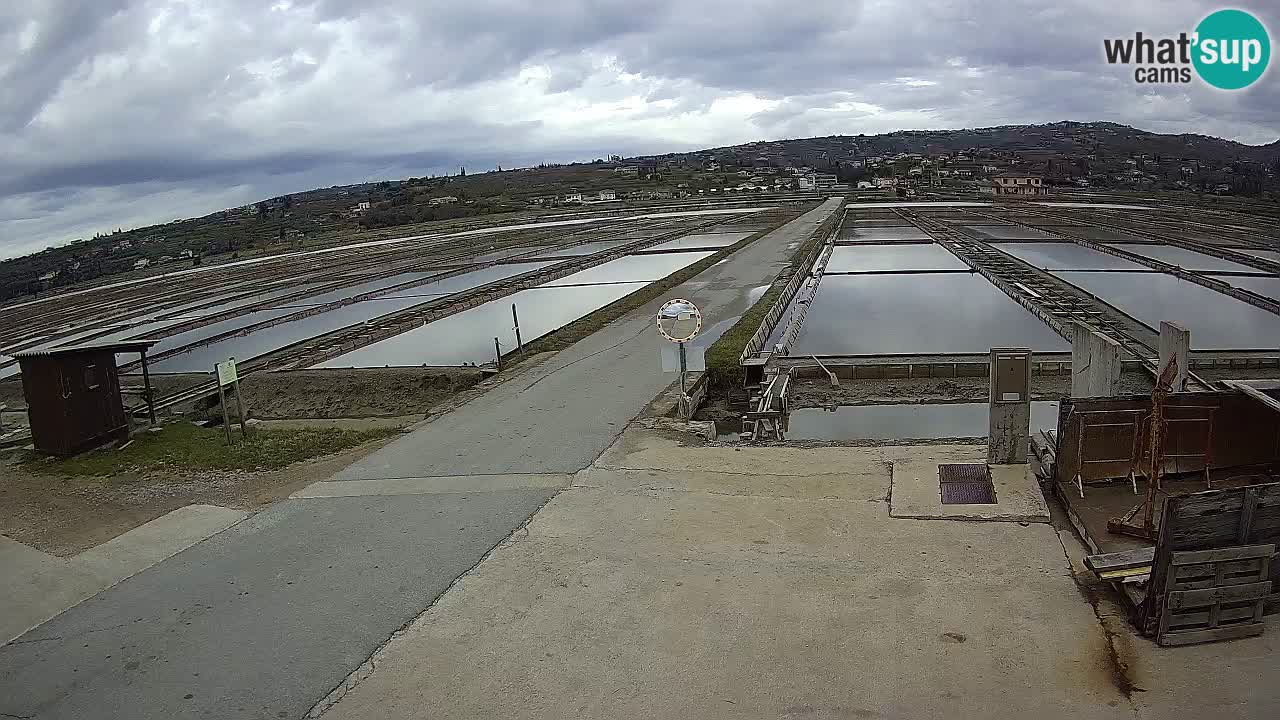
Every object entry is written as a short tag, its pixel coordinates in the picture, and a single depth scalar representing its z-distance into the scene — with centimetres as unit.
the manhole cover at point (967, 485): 714
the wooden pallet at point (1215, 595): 478
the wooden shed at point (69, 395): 1009
